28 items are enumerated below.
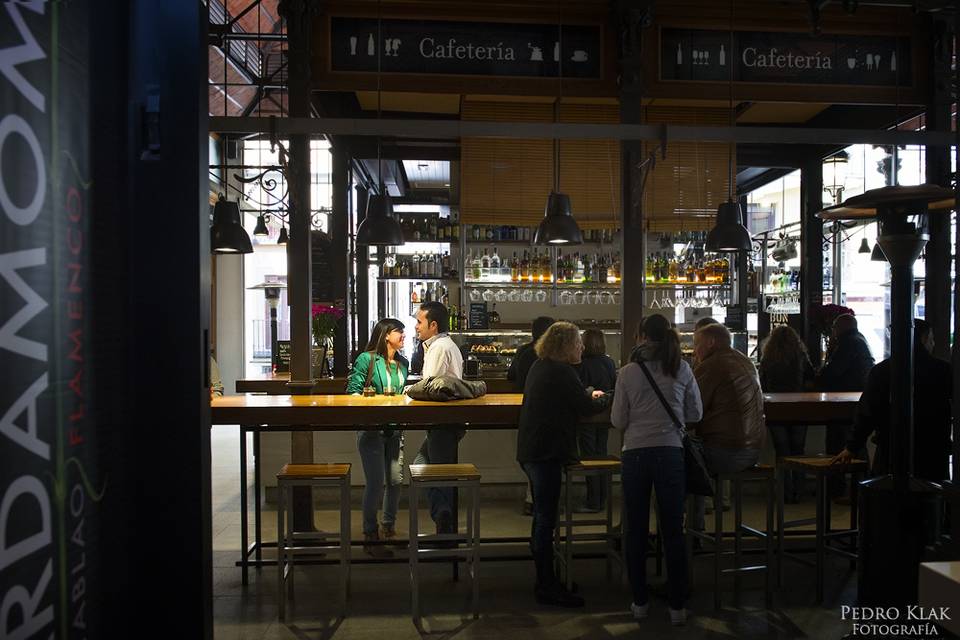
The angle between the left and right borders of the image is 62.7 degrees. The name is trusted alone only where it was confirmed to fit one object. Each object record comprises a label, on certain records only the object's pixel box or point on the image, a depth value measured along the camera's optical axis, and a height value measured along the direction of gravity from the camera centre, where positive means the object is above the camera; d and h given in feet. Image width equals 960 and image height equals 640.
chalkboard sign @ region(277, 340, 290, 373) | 30.96 -1.82
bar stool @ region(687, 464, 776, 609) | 14.48 -4.23
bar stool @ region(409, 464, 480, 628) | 13.70 -3.64
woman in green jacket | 17.70 -3.03
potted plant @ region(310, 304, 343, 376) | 26.20 -0.58
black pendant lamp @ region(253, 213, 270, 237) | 35.85 +3.83
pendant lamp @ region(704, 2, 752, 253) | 20.79 +2.06
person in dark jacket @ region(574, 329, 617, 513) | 21.09 -1.94
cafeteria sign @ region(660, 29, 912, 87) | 19.11 +6.16
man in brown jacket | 14.64 -1.87
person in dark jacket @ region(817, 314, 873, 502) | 22.18 -1.60
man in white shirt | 16.84 -1.43
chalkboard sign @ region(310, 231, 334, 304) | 31.73 +1.81
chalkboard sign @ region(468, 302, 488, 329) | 29.96 -0.22
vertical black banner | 4.40 -0.09
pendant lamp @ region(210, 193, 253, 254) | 20.88 +2.10
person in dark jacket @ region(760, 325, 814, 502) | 22.30 -1.75
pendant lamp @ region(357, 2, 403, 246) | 21.17 +2.31
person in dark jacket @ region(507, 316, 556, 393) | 20.45 -1.22
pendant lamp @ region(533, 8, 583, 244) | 18.15 +2.03
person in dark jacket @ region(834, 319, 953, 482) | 13.82 -1.99
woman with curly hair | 14.20 -2.13
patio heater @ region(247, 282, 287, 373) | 41.39 +0.90
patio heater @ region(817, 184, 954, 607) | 11.45 -2.62
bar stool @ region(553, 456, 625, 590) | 14.96 -4.05
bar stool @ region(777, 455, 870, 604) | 14.83 -3.35
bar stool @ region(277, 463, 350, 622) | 13.92 -3.54
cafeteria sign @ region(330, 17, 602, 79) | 18.39 +6.17
